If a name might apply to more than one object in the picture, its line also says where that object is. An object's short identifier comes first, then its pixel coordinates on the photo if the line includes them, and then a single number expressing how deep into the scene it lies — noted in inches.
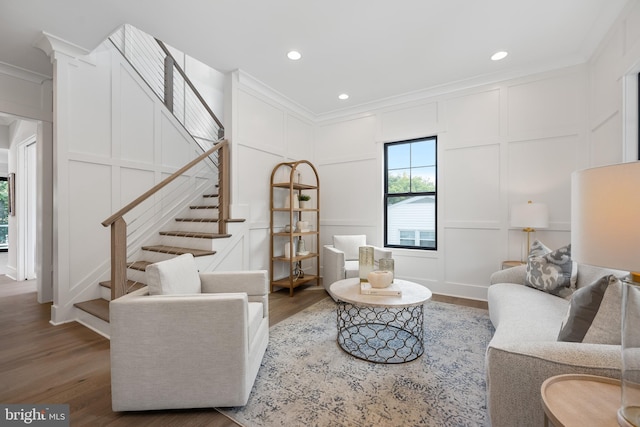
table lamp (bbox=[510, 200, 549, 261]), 117.1
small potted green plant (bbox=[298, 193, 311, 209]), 168.4
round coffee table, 83.8
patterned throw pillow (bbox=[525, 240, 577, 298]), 92.2
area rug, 61.1
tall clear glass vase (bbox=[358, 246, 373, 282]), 102.3
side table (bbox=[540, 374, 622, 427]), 31.6
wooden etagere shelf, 157.5
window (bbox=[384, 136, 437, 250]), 160.2
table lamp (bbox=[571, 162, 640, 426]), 31.0
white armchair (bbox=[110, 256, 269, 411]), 60.4
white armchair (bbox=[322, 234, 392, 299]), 139.4
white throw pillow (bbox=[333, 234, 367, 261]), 161.6
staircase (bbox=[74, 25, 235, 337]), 105.7
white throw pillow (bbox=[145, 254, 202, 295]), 66.7
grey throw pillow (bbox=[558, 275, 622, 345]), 47.4
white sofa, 41.8
